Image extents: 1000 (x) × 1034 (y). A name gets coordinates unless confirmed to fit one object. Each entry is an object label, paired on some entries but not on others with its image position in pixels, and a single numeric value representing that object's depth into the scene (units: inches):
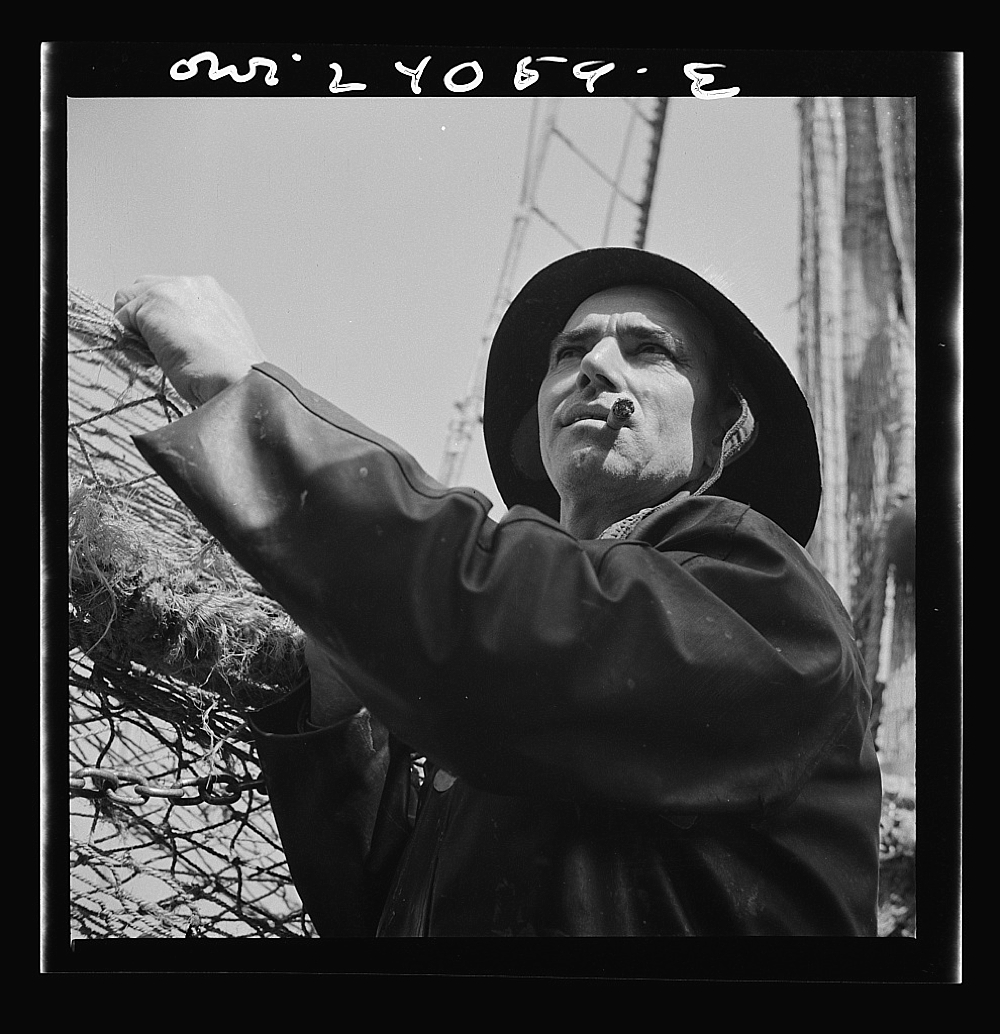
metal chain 100.0
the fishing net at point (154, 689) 99.7
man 83.4
